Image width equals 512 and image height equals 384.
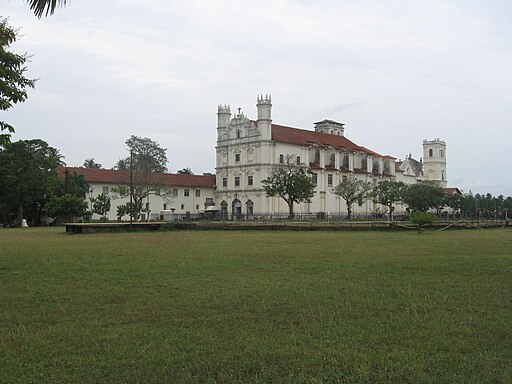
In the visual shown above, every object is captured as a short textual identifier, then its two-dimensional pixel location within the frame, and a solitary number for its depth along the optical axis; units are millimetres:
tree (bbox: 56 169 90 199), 58316
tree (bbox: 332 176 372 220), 67212
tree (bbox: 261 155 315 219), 60062
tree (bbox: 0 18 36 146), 11727
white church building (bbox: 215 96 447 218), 71562
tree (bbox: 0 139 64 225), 53250
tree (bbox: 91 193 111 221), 59125
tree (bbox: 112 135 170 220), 63406
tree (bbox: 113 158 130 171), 75031
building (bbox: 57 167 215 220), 69375
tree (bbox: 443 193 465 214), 80369
